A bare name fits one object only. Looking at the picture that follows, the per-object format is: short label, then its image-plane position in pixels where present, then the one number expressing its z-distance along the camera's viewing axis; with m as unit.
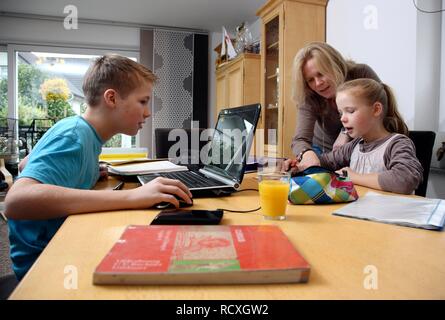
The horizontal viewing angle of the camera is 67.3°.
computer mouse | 0.74
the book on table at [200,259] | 0.37
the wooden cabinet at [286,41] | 2.79
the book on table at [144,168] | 1.19
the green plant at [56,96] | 4.61
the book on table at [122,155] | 1.60
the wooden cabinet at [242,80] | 3.66
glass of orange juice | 0.66
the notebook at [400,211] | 0.64
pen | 1.02
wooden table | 0.36
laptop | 0.92
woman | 1.59
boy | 0.68
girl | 1.21
